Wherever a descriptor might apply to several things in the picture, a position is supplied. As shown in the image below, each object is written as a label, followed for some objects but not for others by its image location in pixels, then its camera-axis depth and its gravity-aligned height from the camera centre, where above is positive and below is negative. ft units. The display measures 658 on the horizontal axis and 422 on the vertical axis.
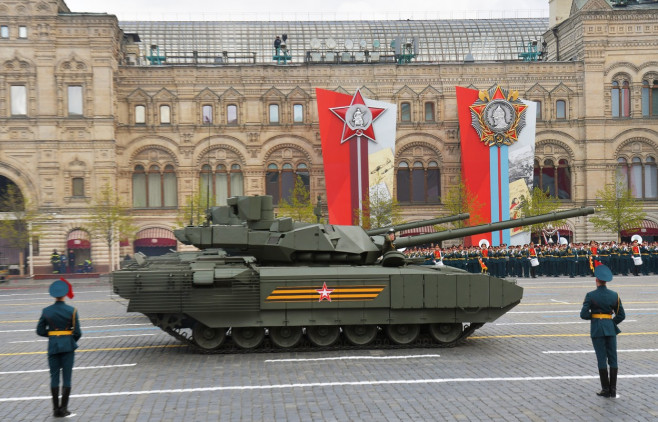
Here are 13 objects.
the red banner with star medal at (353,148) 151.94 +12.40
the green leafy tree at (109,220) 140.56 -0.81
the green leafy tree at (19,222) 137.69 -0.89
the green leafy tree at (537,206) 153.17 +0.37
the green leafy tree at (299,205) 150.71 +1.39
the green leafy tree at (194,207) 149.89 +1.45
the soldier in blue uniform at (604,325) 38.19 -5.88
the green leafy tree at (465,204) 150.61 +1.02
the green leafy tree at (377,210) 147.43 +0.12
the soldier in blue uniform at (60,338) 36.47 -5.81
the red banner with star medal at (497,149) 155.53 +11.99
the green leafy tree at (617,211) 151.23 -0.94
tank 51.08 -5.44
